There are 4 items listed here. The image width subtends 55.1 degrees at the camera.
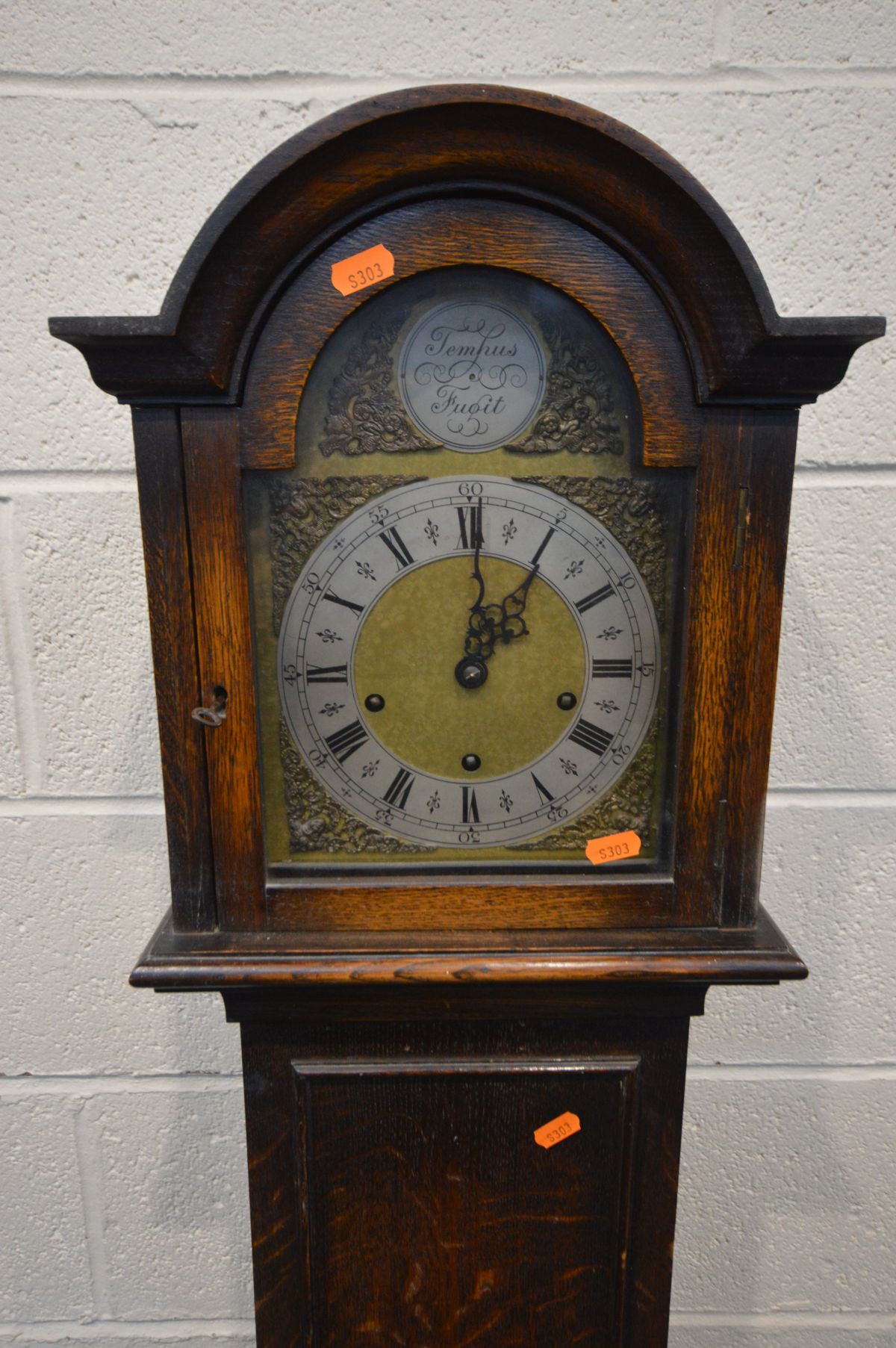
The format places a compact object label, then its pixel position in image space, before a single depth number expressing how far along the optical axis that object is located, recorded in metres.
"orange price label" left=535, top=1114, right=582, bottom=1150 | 0.74
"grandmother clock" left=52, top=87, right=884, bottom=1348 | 0.56
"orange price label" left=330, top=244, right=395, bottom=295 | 0.57
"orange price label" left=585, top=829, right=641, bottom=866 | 0.66
